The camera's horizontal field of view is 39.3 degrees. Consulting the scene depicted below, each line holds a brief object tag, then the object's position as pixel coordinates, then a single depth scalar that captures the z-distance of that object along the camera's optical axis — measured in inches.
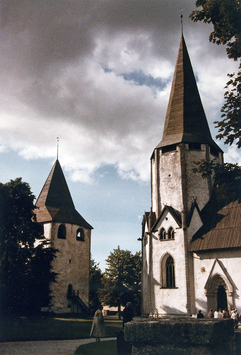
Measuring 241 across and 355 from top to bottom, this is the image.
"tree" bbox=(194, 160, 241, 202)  547.8
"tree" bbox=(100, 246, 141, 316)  1517.0
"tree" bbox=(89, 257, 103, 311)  1648.1
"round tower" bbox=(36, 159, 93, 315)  1424.7
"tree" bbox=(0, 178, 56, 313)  945.5
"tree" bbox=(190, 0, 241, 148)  522.0
